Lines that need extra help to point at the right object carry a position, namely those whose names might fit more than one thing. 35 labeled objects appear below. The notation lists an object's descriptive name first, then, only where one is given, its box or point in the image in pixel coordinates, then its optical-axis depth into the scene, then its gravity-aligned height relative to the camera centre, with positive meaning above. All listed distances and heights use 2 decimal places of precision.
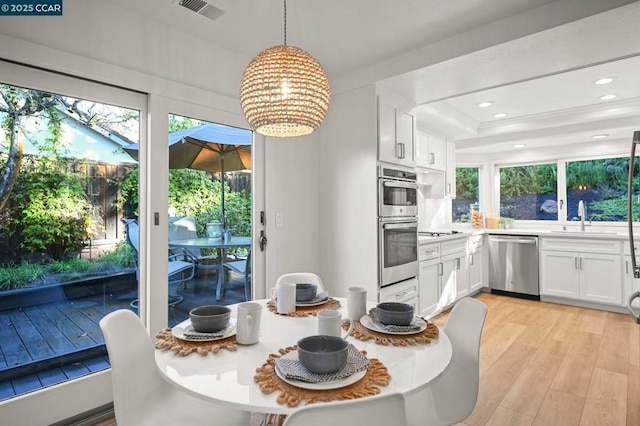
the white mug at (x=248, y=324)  1.17 -0.37
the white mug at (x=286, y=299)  1.51 -0.36
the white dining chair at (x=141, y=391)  1.20 -0.64
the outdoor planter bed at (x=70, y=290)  1.83 -0.42
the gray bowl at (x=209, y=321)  1.23 -0.38
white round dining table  0.87 -0.45
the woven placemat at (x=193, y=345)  1.12 -0.43
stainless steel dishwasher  4.58 -0.70
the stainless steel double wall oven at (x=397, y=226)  3.02 -0.09
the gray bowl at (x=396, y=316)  1.29 -0.38
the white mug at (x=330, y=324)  1.12 -0.35
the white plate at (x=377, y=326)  1.24 -0.42
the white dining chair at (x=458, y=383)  1.28 -0.68
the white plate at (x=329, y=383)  0.88 -0.44
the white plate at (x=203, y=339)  1.18 -0.42
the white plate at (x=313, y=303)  1.60 -0.41
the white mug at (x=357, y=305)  1.42 -0.37
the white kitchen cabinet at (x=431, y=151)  4.18 +0.82
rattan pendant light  1.42 +0.54
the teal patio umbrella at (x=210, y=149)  2.44 +0.52
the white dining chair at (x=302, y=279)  2.13 -0.39
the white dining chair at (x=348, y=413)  0.68 -0.40
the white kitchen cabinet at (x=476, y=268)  4.63 -0.75
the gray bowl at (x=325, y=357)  0.92 -0.39
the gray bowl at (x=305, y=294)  1.64 -0.37
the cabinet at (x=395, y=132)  3.02 +0.78
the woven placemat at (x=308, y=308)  1.51 -0.43
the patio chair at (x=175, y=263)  2.25 -0.33
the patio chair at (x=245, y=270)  2.81 -0.44
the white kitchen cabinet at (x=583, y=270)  4.00 -0.69
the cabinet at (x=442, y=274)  3.64 -0.68
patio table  2.53 -0.21
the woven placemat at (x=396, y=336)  1.18 -0.43
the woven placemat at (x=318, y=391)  0.85 -0.45
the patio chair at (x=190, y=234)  2.40 -0.12
